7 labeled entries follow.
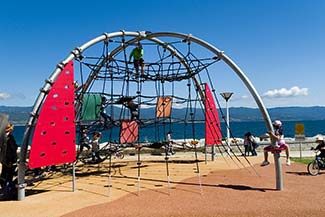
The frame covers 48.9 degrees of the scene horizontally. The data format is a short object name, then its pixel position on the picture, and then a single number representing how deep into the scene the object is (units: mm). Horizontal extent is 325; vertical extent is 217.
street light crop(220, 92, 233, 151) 20734
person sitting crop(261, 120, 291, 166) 10016
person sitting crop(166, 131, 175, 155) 17367
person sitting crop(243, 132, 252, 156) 20389
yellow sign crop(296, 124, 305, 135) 18319
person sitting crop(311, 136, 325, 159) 12344
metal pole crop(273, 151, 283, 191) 9617
